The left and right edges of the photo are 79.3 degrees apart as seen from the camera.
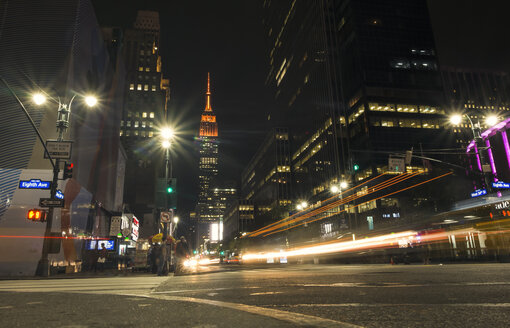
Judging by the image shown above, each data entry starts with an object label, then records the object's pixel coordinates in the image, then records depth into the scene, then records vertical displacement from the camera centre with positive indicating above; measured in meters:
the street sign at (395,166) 25.50 +6.25
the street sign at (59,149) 19.53 +6.50
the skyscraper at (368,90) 74.12 +40.22
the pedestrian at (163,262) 14.10 -0.48
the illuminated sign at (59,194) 23.80 +4.51
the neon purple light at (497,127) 43.84 +16.10
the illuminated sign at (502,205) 22.84 +2.60
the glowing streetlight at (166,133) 22.63 +8.42
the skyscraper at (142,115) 97.12 +51.16
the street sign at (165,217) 19.59 +2.11
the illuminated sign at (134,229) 63.53 +4.85
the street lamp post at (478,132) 21.58 +7.93
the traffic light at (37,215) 18.75 +2.37
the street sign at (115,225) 48.57 +4.29
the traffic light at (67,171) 20.46 +5.37
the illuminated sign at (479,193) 28.80 +4.39
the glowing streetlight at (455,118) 23.40 +9.14
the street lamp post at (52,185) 18.89 +4.43
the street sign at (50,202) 19.33 +3.21
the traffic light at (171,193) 20.19 +3.68
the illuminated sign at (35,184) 21.91 +4.94
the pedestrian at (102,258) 26.95 -0.43
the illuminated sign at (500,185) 23.70 +4.16
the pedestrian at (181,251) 17.06 -0.02
